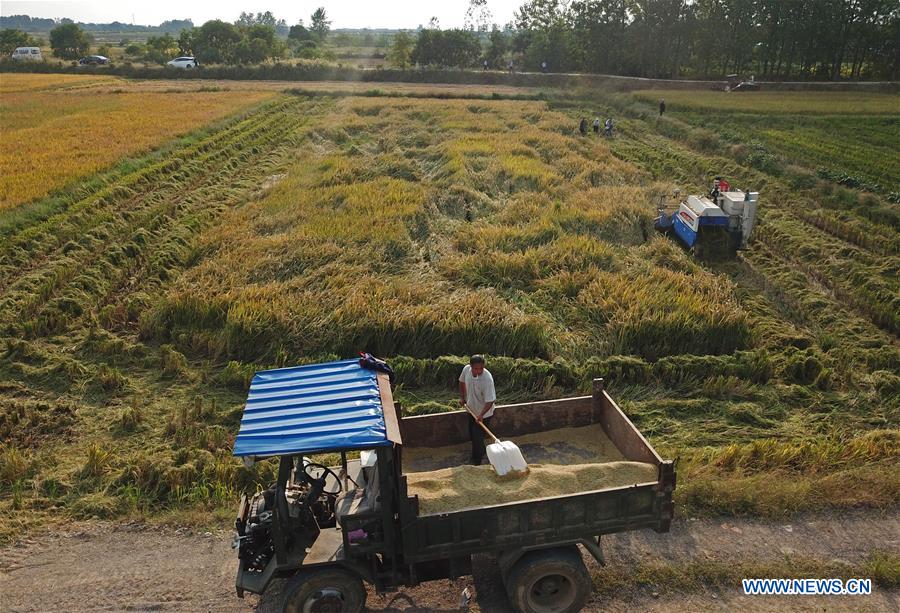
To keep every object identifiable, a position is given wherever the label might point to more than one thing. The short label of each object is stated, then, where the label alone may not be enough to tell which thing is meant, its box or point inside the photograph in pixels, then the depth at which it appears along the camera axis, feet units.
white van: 218.79
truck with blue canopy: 18.47
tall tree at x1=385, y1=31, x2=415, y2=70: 231.91
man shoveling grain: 23.22
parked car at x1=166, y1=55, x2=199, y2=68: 227.81
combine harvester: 53.52
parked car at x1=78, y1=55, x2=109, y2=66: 222.69
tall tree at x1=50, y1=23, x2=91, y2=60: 260.01
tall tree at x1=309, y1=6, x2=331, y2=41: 436.76
